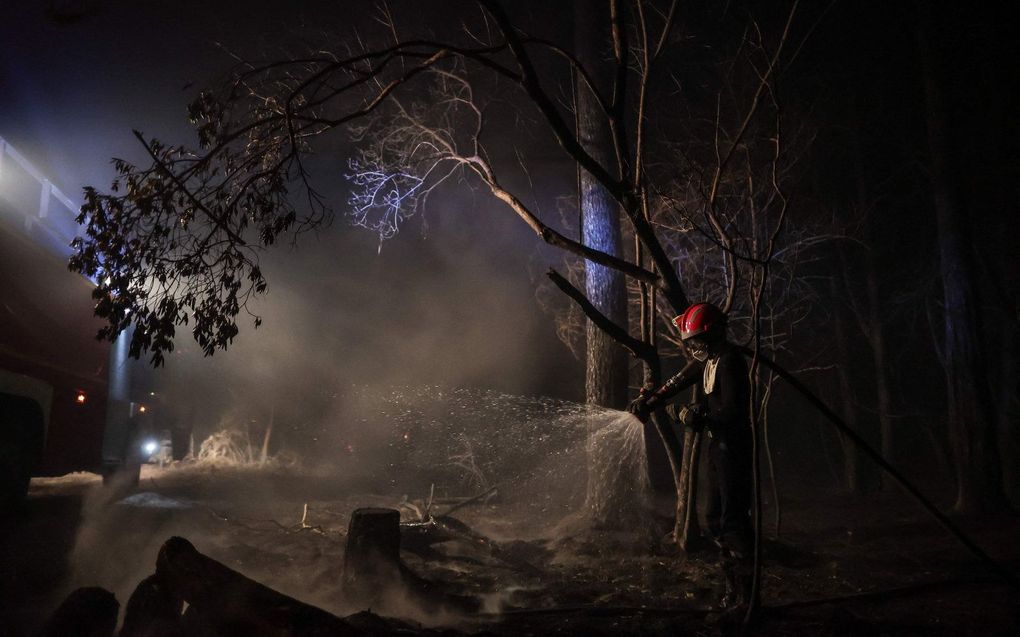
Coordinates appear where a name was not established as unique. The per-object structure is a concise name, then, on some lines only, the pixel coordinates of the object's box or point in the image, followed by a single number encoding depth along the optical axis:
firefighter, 4.68
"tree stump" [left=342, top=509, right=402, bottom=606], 5.90
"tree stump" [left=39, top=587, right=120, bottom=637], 3.97
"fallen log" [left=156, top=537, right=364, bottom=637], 3.35
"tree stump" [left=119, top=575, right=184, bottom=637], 4.16
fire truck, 7.15
